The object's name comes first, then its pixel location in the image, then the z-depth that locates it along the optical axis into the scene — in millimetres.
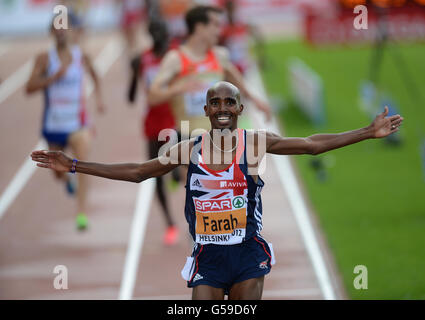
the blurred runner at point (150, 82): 17953
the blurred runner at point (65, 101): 18906
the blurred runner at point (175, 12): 43687
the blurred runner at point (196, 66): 16531
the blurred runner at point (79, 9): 38391
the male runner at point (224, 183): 10437
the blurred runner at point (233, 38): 29811
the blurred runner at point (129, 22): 41656
